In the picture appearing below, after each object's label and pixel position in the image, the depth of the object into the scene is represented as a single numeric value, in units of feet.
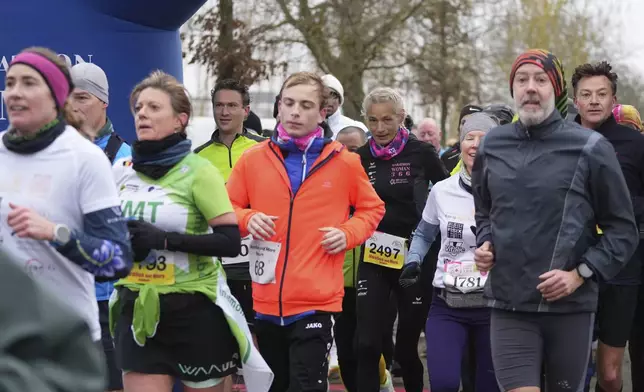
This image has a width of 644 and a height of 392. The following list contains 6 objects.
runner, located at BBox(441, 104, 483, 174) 26.68
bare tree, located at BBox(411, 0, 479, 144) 87.25
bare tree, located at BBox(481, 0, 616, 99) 117.91
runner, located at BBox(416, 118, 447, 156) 40.24
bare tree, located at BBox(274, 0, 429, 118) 80.18
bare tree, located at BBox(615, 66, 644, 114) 137.80
